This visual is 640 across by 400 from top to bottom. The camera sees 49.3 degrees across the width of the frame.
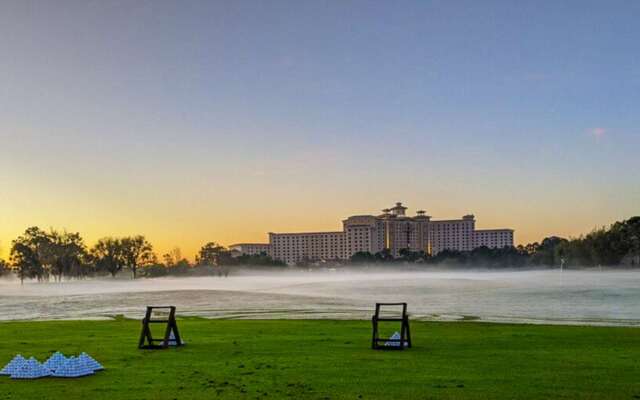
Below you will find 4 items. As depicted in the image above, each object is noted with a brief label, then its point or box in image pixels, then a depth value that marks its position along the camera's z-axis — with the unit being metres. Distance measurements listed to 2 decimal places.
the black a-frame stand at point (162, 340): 21.47
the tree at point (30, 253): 195.00
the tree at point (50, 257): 199.00
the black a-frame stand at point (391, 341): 21.36
